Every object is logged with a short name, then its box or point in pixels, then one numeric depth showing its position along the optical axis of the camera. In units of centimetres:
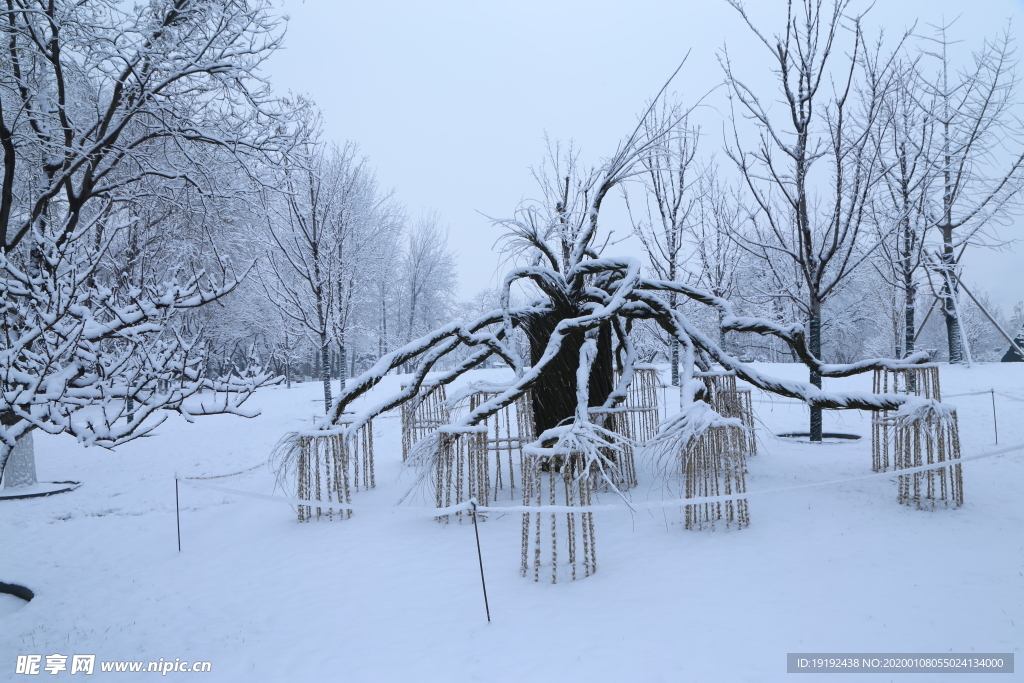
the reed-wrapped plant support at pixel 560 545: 437
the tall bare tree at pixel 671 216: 1400
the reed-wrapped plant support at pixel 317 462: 623
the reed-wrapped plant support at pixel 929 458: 517
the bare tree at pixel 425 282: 2762
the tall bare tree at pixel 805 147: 866
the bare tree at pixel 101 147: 373
